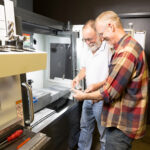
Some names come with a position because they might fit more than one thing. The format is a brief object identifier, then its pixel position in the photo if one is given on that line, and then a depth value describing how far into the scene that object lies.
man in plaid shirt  0.92
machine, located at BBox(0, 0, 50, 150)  0.54
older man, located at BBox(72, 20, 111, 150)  1.40
